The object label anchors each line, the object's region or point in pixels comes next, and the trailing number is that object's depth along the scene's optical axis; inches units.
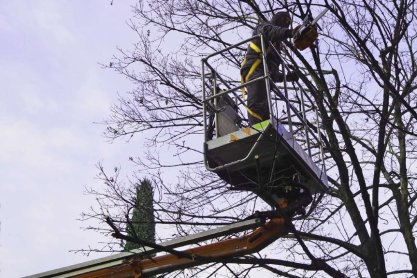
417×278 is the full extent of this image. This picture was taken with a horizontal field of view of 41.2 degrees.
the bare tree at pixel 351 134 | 247.8
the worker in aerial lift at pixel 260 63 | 214.5
